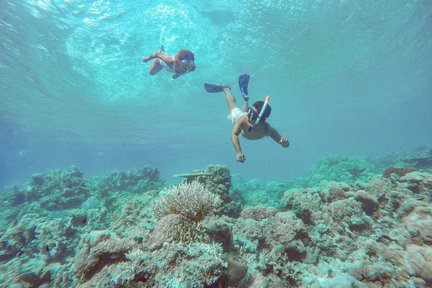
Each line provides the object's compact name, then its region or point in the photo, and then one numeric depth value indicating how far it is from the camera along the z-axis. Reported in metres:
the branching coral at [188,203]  3.51
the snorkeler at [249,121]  5.00
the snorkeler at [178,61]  7.05
